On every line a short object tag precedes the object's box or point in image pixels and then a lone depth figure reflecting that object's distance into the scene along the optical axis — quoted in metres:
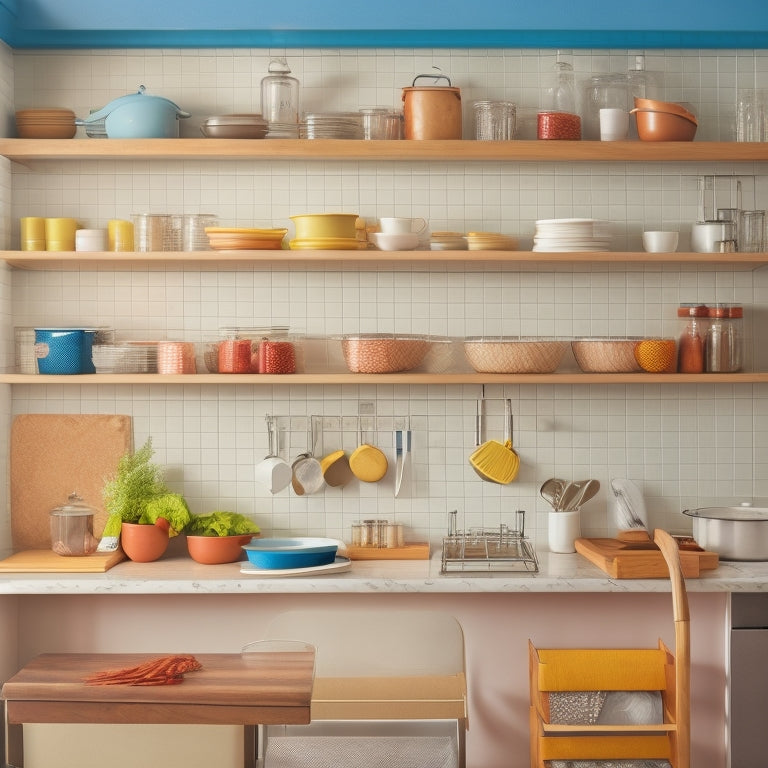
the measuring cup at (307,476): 3.70
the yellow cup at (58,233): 3.59
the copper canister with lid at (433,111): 3.52
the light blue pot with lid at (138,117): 3.52
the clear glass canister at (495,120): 3.57
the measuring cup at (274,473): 3.62
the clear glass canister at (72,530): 3.42
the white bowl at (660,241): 3.52
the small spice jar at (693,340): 3.58
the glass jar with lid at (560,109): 3.53
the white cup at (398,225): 3.50
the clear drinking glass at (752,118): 3.59
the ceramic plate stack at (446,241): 3.52
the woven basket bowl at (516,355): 3.50
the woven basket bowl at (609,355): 3.52
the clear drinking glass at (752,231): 3.58
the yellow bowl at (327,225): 3.48
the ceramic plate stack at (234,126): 3.50
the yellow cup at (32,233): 3.59
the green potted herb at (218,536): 3.44
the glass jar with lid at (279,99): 3.61
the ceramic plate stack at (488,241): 3.49
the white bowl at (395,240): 3.49
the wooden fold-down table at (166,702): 2.44
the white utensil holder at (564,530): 3.60
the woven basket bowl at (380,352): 3.48
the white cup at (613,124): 3.55
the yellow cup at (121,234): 3.59
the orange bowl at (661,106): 3.49
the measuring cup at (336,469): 3.71
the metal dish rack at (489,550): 3.29
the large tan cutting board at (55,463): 3.69
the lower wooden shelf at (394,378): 3.48
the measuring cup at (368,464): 3.70
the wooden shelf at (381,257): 3.45
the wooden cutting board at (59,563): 3.32
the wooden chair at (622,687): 2.83
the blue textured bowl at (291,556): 3.27
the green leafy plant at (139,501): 3.51
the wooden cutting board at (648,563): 3.19
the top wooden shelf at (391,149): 3.49
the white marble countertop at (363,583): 3.19
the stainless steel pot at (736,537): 3.39
